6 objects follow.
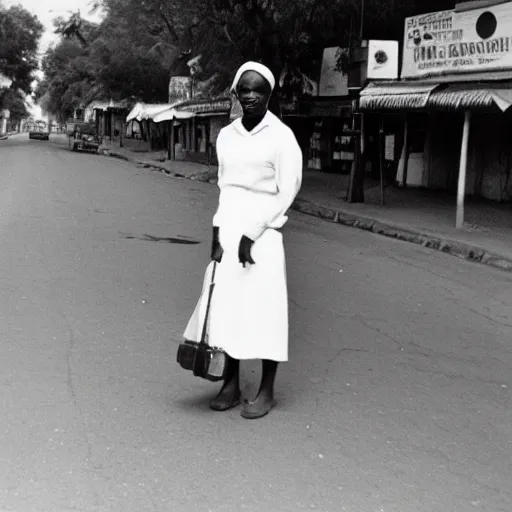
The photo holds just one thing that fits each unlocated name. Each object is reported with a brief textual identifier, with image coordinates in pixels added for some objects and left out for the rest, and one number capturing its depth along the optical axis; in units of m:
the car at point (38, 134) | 69.38
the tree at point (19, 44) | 56.36
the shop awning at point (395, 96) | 13.69
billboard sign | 13.68
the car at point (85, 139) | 43.62
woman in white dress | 3.97
